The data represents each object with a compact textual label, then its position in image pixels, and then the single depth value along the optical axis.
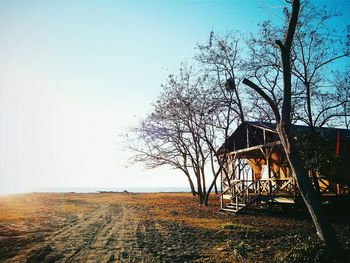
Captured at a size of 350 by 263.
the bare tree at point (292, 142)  7.38
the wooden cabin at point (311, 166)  17.09
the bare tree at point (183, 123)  25.02
